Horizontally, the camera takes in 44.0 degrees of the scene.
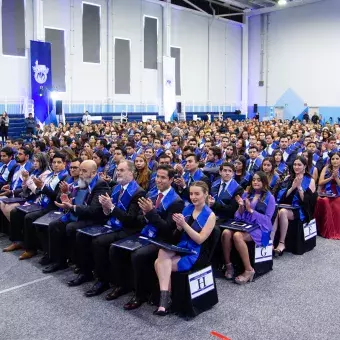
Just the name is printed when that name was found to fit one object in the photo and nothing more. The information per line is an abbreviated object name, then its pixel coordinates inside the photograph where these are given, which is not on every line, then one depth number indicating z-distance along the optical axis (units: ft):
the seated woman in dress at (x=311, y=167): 20.78
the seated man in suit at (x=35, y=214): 17.01
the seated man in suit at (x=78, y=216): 15.02
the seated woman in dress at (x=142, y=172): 17.92
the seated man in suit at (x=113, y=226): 13.62
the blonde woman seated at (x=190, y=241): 11.94
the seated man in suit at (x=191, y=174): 17.49
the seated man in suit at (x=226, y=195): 15.87
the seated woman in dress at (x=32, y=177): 18.42
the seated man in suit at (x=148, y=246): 12.46
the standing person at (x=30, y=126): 54.60
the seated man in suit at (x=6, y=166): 21.47
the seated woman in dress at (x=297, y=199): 17.19
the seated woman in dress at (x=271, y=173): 18.17
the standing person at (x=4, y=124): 52.49
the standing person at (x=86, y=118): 60.98
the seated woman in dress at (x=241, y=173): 19.31
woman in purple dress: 14.39
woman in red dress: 19.39
